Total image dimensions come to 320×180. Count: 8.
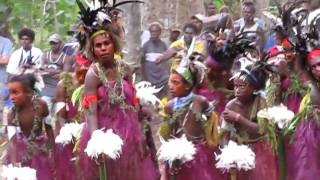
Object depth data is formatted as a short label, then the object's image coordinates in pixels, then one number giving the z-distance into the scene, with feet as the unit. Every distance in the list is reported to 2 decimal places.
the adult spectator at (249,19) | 38.99
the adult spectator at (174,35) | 48.00
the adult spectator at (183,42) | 43.01
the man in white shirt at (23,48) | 42.40
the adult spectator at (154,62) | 46.47
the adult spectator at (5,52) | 45.24
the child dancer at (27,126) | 26.55
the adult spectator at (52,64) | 39.55
